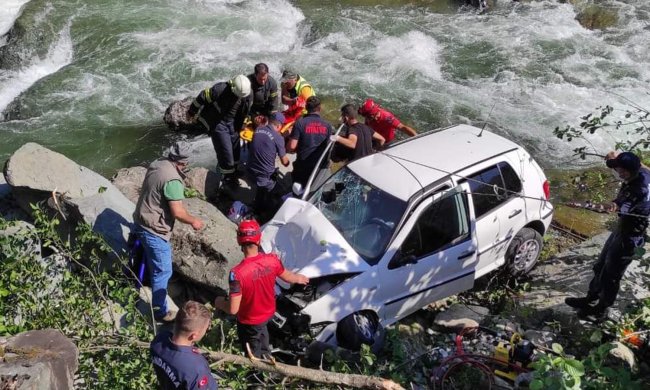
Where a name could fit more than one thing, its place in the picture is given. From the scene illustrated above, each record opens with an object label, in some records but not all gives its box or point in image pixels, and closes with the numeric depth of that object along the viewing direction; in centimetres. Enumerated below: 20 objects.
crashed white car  599
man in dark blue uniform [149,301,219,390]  400
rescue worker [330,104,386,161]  782
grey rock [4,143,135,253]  687
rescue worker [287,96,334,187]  786
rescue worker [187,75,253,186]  824
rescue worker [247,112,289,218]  787
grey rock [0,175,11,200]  742
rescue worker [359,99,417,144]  834
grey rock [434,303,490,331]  636
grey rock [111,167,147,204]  847
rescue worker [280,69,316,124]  905
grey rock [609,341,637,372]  538
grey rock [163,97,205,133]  1129
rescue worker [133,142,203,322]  600
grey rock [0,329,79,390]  389
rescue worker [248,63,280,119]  866
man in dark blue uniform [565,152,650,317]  583
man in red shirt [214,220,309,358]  511
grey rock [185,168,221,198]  885
